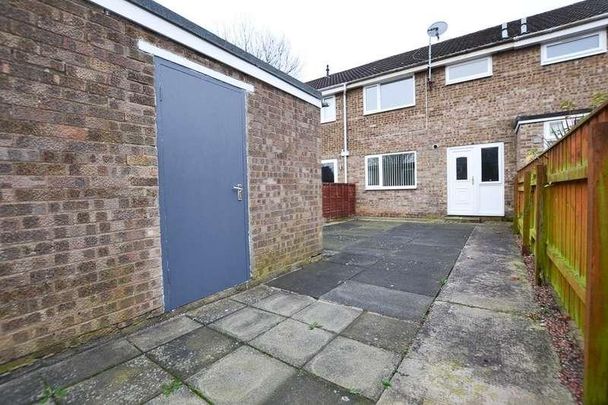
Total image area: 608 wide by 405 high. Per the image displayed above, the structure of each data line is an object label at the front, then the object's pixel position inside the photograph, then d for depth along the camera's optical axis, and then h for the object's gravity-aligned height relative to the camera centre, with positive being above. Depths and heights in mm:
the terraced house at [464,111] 8352 +2703
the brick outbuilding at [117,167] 1931 +261
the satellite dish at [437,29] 10258 +5715
